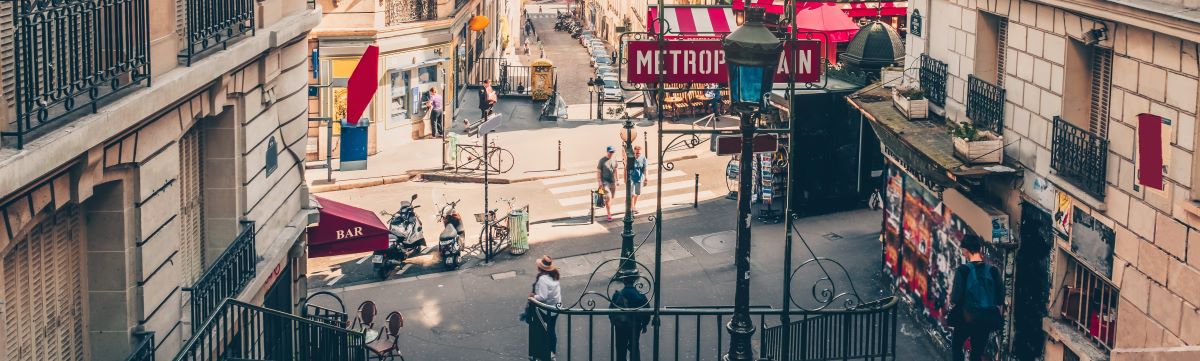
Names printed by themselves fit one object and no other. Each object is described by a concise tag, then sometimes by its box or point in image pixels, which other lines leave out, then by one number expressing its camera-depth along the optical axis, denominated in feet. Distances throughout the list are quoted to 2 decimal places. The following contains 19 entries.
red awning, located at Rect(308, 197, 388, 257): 66.28
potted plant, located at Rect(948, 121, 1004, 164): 56.54
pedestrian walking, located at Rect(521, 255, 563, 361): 56.24
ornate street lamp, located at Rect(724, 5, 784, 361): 43.78
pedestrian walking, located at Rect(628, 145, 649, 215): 91.55
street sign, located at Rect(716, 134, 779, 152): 47.39
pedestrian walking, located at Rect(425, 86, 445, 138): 126.82
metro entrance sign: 48.67
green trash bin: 84.12
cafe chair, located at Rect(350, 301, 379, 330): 63.77
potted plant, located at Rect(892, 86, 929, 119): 64.95
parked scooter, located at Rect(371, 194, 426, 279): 79.77
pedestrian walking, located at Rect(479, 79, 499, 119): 134.25
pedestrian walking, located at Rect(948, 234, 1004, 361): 53.11
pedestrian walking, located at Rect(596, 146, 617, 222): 92.02
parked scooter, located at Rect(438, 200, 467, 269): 81.30
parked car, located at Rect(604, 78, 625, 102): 157.19
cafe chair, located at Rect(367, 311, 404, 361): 61.67
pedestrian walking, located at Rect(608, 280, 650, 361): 56.49
